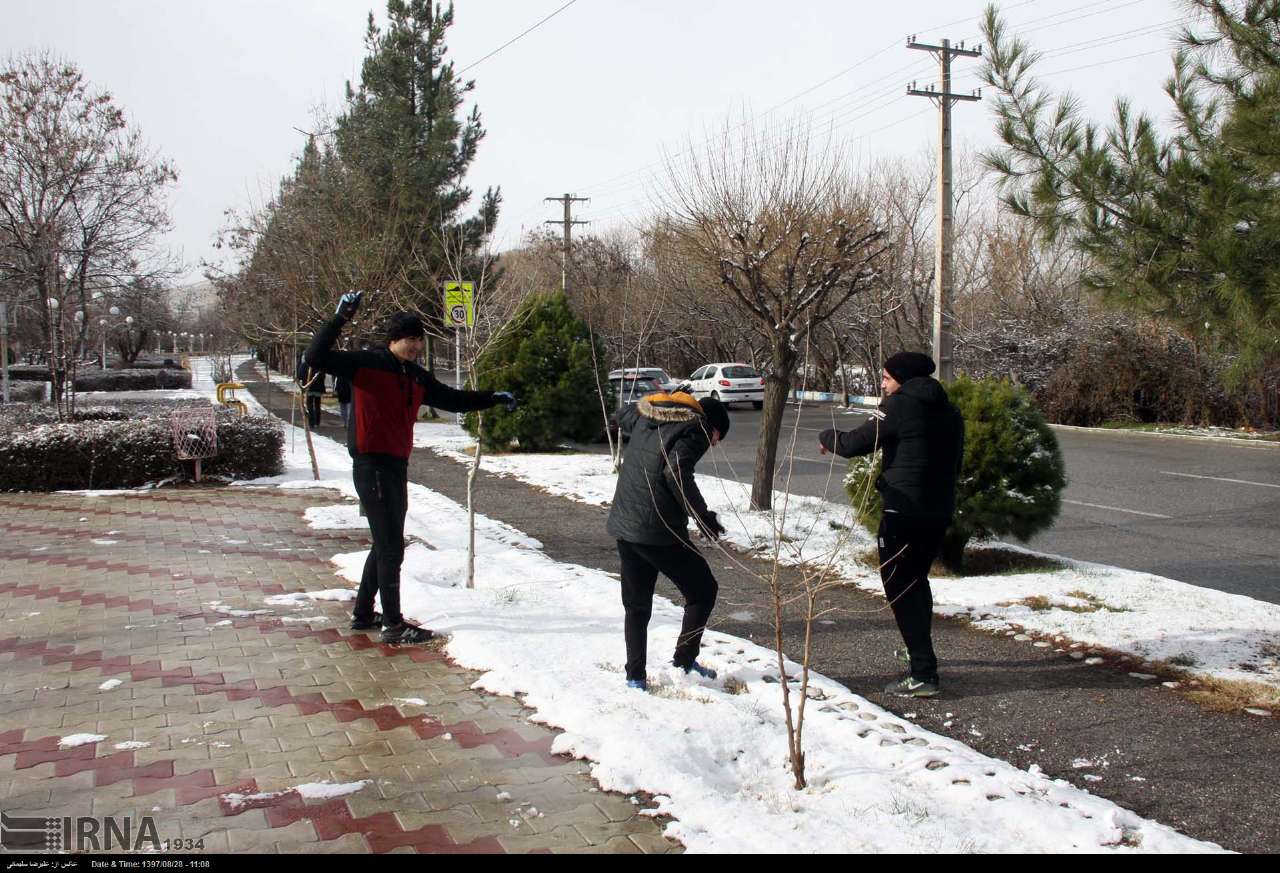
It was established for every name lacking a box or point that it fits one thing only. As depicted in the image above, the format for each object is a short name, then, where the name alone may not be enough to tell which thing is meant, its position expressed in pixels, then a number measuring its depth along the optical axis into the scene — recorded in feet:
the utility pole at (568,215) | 124.69
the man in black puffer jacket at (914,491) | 15.72
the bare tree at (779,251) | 33.30
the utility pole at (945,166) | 66.44
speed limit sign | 26.91
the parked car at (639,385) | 74.33
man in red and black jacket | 16.89
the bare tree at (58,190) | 59.41
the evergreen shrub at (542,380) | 55.47
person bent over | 14.62
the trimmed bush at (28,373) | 130.82
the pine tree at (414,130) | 91.45
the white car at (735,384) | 99.50
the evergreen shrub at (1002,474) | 23.44
